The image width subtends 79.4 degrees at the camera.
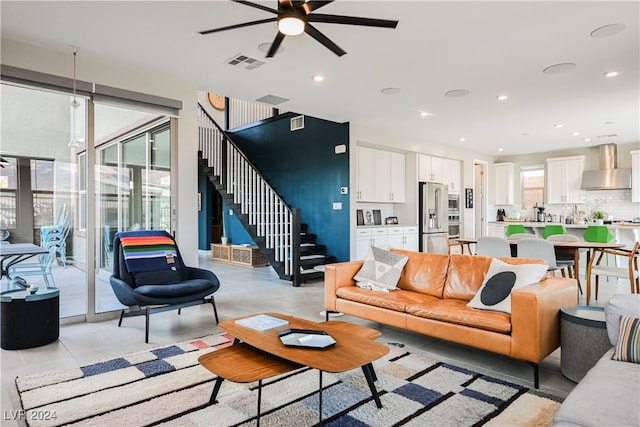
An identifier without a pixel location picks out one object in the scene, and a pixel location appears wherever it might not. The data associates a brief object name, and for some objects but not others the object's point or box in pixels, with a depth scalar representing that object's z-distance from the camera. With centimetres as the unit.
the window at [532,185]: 1005
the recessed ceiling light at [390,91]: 501
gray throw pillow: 383
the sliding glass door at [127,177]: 436
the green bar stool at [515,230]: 682
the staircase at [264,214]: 634
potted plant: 813
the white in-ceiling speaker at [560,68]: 414
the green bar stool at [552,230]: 657
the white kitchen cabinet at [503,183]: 1032
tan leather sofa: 260
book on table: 253
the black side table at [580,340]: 243
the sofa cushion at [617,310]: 218
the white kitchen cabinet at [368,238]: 691
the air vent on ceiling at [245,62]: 402
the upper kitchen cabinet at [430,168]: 837
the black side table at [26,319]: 325
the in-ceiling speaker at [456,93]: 507
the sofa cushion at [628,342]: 199
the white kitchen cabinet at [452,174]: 917
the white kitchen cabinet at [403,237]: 753
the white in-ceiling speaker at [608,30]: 329
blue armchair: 353
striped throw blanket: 401
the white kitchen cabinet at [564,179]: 916
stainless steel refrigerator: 809
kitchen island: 783
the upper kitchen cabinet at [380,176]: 730
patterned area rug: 214
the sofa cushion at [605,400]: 145
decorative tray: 216
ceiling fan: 250
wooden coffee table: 194
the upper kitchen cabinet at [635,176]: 819
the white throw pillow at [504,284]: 290
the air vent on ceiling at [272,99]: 546
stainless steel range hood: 842
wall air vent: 768
